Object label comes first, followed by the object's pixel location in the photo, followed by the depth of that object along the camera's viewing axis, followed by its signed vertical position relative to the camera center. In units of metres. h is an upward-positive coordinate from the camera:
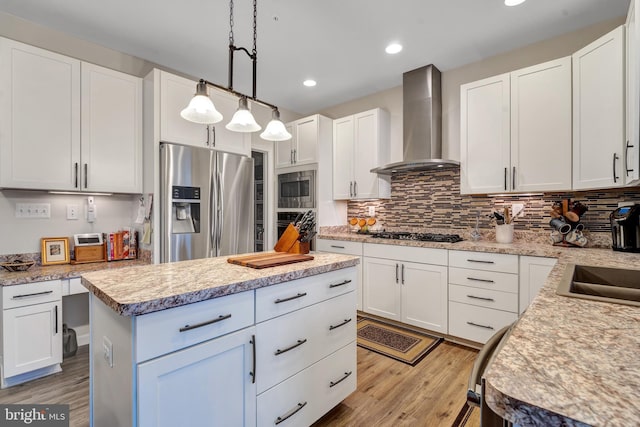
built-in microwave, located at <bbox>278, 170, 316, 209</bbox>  3.93 +0.30
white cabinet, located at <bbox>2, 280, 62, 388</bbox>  2.05 -0.85
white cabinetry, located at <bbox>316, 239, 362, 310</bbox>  3.42 -0.43
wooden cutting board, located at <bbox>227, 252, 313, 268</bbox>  1.58 -0.27
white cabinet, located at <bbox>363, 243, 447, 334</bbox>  2.82 -0.73
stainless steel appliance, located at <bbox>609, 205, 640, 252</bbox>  2.07 -0.11
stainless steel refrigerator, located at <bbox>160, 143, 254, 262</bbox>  2.80 +0.09
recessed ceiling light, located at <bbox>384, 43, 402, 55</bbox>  2.80 +1.55
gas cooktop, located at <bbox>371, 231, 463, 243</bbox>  2.99 -0.26
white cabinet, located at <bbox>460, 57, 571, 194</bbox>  2.44 +0.71
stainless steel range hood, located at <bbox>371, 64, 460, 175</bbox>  3.25 +1.04
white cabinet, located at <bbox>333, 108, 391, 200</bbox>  3.69 +0.74
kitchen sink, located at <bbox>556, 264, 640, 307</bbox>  1.13 -0.31
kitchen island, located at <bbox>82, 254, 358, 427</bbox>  1.04 -0.55
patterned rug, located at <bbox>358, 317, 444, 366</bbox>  2.57 -1.21
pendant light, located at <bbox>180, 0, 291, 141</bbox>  1.64 +0.57
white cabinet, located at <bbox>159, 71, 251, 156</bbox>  2.83 +0.89
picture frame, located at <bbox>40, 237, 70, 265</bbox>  2.54 -0.33
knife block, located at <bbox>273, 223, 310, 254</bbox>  1.93 -0.21
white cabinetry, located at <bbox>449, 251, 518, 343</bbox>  2.44 -0.69
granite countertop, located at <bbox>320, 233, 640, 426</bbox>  0.42 -0.28
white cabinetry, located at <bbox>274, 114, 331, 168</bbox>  3.94 +0.94
